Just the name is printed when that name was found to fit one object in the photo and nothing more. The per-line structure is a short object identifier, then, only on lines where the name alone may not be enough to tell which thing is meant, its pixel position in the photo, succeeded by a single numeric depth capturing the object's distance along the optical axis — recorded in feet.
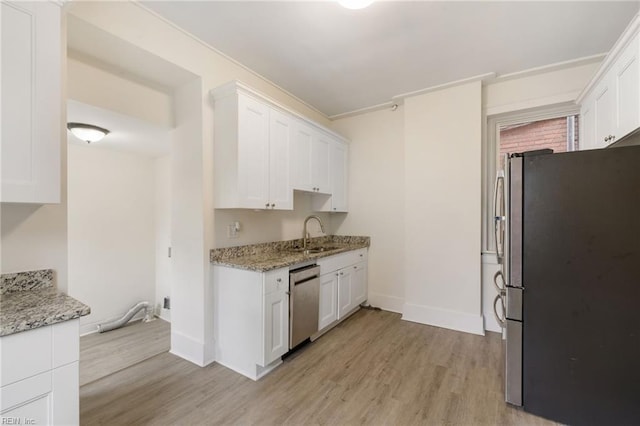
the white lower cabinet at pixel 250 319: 7.02
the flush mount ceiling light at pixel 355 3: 5.62
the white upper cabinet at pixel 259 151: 7.63
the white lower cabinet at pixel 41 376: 3.33
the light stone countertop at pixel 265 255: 7.45
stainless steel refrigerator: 5.05
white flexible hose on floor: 10.42
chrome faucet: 11.19
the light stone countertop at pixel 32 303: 3.46
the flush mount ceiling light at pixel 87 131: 8.28
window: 9.48
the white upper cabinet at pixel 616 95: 5.38
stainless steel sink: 10.54
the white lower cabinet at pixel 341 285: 9.41
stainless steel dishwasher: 7.91
